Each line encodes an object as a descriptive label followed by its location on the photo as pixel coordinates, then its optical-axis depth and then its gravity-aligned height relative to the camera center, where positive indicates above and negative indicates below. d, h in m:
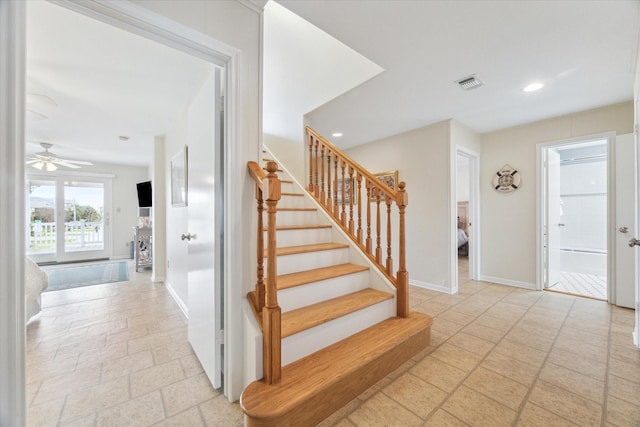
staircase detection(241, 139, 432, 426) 1.23 -0.83
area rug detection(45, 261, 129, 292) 3.92 -1.14
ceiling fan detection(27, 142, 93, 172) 4.03 +0.87
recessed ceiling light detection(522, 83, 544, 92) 2.51 +1.29
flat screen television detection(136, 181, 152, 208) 5.40 +0.39
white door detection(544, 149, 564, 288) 3.49 -0.13
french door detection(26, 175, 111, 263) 5.55 -0.13
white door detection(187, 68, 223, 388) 1.55 -0.13
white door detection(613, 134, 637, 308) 2.77 -0.10
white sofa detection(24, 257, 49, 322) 2.43 -0.75
